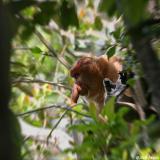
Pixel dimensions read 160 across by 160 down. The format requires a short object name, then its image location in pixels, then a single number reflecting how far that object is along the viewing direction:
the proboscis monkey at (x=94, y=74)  28.60
